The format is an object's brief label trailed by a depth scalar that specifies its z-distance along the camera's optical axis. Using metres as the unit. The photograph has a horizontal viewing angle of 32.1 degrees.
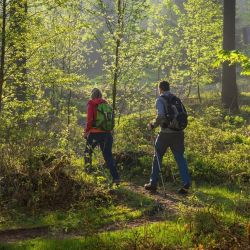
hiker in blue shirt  9.34
